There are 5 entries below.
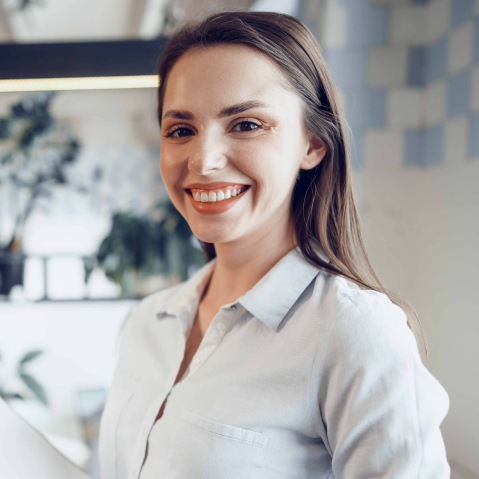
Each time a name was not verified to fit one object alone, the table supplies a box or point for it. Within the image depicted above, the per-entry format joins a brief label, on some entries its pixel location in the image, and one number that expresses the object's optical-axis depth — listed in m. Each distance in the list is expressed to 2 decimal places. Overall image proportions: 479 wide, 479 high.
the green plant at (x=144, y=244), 2.38
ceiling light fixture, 2.06
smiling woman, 0.68
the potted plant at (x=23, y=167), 2.36
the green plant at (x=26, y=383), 2.34
